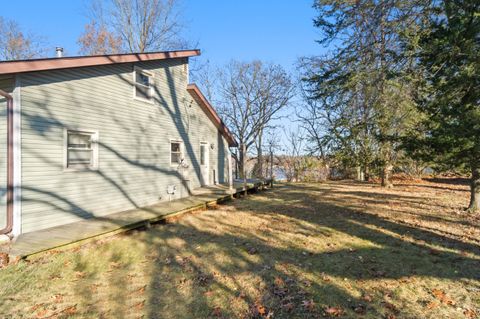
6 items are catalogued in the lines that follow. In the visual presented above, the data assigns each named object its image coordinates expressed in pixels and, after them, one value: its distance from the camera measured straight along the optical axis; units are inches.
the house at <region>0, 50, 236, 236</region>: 230.5
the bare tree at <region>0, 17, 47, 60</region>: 783.7
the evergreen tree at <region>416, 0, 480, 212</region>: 238.5
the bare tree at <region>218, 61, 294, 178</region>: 1007.0
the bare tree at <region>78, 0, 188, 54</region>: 737.6
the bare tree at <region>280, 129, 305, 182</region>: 885.8
